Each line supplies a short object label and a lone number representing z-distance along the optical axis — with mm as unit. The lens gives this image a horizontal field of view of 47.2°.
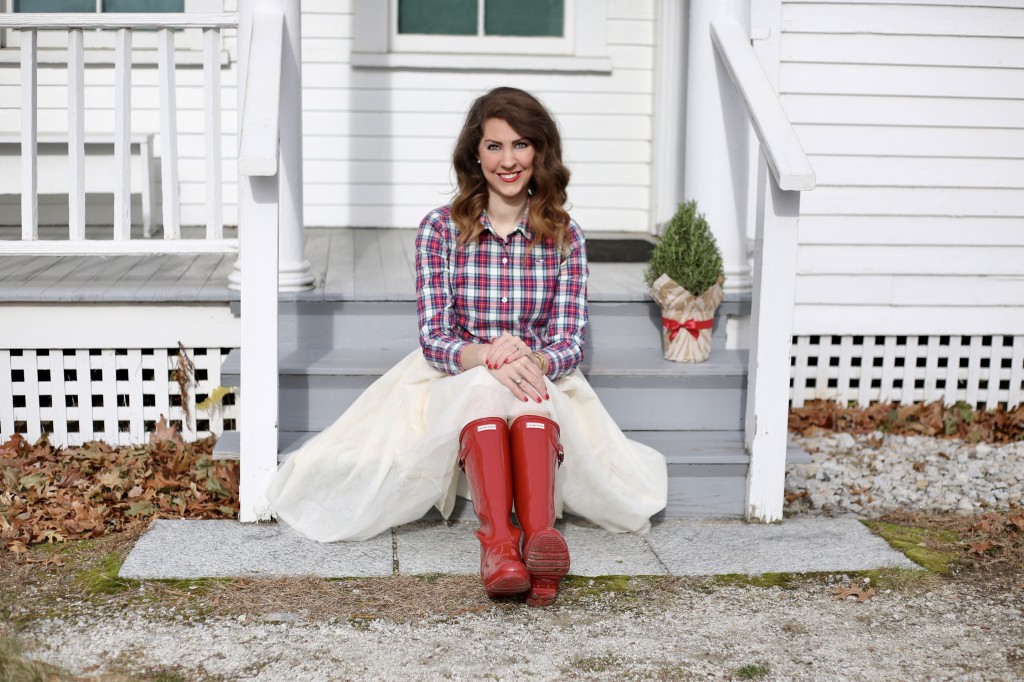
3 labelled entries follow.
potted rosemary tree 4086
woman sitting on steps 3424
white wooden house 3865
